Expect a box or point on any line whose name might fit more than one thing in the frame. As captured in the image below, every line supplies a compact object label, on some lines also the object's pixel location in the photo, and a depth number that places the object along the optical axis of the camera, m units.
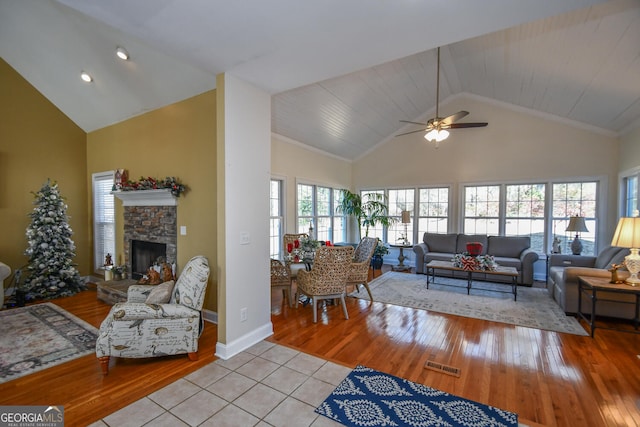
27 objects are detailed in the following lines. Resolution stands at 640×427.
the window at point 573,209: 5.44
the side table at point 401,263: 6.63
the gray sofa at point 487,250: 5.29
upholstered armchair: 2.44
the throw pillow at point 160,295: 2.86
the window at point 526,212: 5.95
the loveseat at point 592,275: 3.40
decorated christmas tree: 4.53
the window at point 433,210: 6.90
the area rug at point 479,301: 3.59
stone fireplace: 3.96
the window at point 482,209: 6.36
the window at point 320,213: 6.32
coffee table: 4.40
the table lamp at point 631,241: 2.86
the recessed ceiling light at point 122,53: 3.38
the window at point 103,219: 5.10
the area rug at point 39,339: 2.59
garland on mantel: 3.72
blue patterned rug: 1.88
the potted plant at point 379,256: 6.62
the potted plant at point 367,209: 7.25
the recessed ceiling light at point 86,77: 4.09
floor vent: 2.45
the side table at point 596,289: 2.96
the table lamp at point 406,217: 6.77
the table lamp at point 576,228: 4.96
